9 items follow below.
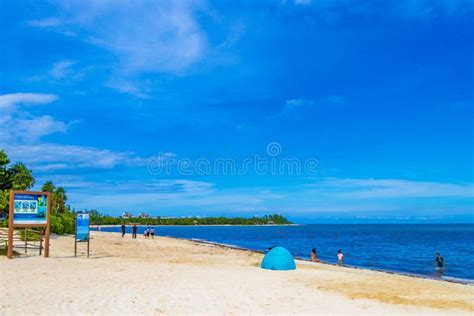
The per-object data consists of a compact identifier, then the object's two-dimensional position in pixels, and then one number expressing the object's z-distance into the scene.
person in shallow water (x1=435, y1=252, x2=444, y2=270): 33.66
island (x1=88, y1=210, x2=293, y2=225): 180.62
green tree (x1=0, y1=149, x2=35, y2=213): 40.28
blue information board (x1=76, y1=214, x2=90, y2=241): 22.47
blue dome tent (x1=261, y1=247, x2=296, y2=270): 20.56
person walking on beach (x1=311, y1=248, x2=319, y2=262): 32.81
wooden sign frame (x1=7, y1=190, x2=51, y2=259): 19.61
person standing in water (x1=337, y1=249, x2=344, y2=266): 31.17
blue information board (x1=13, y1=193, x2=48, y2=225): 20.41
